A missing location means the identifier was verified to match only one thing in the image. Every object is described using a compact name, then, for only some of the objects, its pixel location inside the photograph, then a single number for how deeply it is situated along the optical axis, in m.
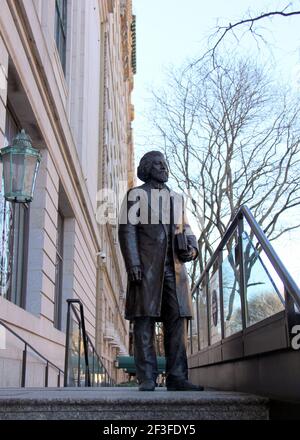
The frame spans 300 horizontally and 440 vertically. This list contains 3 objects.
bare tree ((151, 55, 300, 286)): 22.61
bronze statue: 5.64
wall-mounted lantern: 6.69
